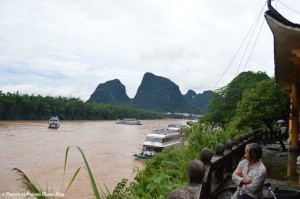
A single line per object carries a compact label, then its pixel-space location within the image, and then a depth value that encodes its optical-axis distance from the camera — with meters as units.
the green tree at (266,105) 8.23
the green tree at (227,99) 24.55
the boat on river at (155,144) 24.88
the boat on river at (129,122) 65.73
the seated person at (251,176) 2.76
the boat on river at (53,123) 42.44
